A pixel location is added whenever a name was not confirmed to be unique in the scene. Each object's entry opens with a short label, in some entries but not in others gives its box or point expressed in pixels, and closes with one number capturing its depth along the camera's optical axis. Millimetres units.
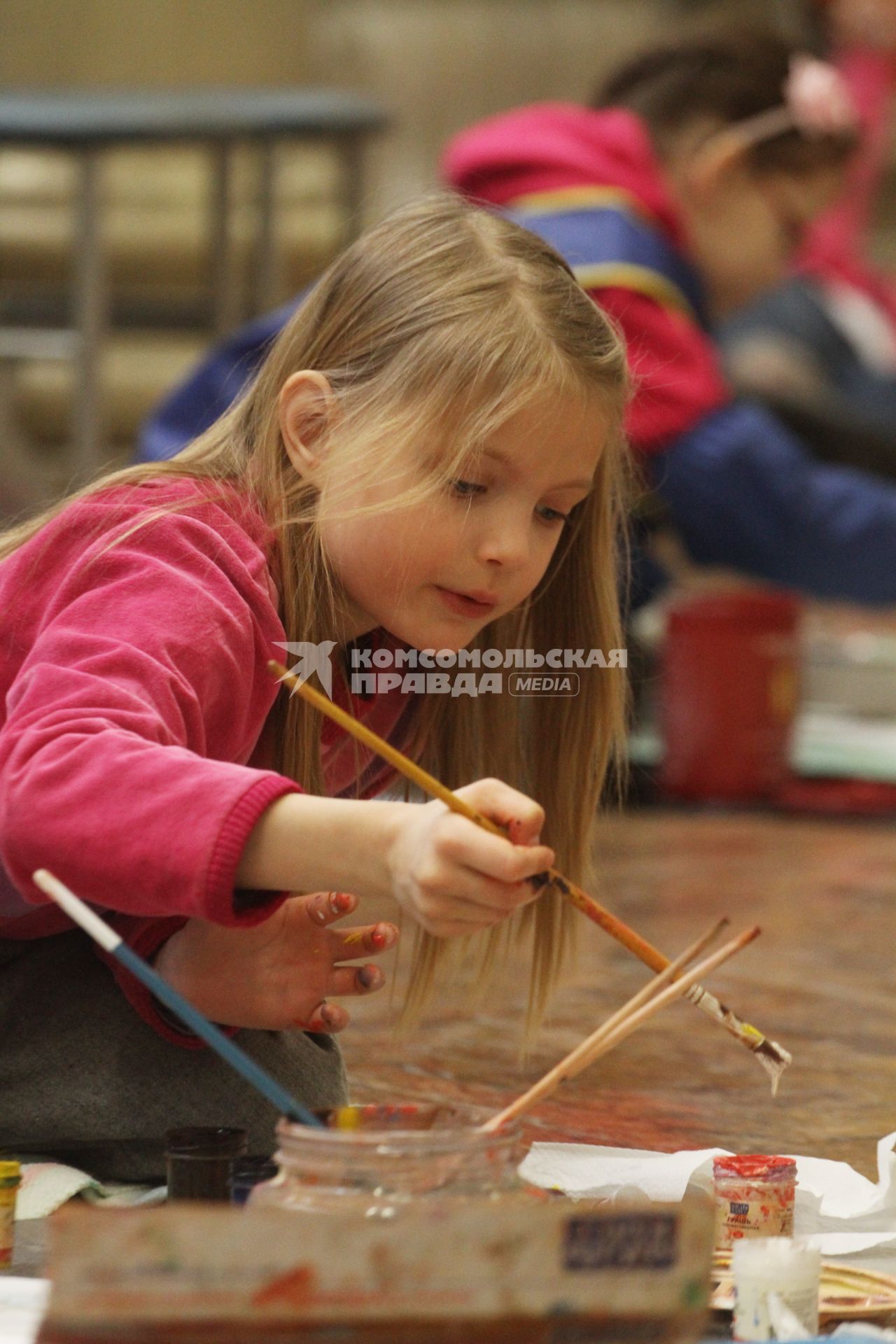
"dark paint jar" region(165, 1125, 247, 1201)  3959
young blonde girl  3990
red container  7564
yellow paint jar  3958
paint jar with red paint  3984
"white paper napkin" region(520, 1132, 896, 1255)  4038
